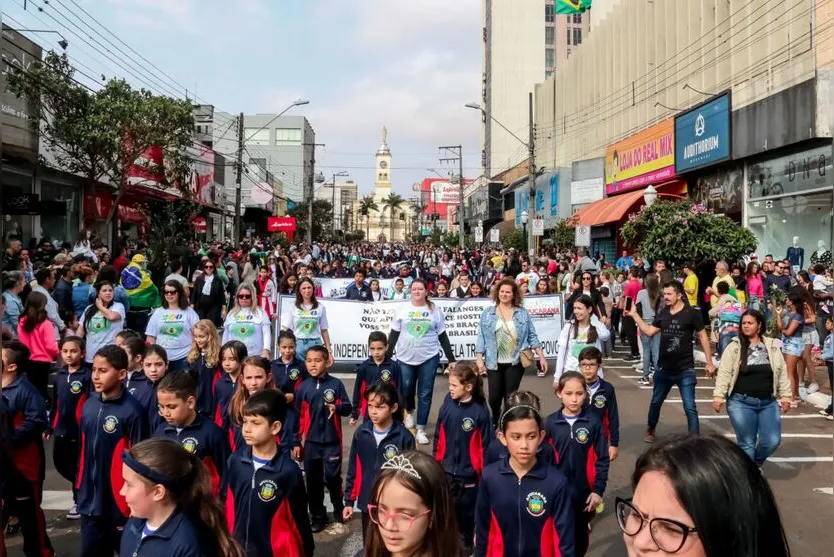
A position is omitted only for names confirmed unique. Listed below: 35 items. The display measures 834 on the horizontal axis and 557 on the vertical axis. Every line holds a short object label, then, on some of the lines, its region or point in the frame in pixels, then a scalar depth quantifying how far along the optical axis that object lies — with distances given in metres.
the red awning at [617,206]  28.00
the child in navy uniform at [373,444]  5.14
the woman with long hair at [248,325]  8.50
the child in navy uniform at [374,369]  7.40
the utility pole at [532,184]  27.12
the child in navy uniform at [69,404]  5.84
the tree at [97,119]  20.08
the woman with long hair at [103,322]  8.50
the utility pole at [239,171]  27.53
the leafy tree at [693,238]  16.25
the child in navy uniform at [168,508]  3.17
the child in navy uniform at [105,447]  4.63
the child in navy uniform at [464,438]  5.50
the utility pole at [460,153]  51.01
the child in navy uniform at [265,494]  4.12
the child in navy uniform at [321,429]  6.16
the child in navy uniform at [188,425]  4.74
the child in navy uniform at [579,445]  5.14
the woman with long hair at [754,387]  6.94
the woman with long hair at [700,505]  1.47
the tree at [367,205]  145.88
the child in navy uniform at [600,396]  6.09
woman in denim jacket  7.90
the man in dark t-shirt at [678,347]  8.19
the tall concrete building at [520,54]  77.88
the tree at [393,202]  164.95
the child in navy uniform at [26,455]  5.15
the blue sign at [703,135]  22.88
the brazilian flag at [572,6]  44.78
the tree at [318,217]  69.25
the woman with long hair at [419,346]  8.66
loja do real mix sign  27.48
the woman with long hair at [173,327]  8.30
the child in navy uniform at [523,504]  3.99
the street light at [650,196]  19.60
